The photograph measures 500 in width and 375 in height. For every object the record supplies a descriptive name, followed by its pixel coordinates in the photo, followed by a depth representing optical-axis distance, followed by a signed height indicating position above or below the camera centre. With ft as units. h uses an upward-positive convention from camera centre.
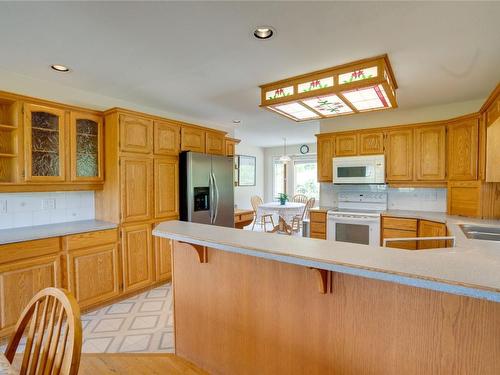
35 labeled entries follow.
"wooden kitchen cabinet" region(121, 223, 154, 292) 10.19 -2.87
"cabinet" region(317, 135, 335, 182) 14.64 +1.32
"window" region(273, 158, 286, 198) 27.20 +0.45
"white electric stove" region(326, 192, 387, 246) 12.30 -1.69
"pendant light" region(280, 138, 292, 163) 21.88 +1.78
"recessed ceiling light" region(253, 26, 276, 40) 6.15 +3.41
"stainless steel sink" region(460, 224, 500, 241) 8.34 -1.60
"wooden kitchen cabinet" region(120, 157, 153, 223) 10.11 -0.24
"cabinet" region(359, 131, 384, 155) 13.23 +1.87
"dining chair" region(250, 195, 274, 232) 20.13 -2.47
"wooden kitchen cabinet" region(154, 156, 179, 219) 11.17 -0.22
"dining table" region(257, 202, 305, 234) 18.29 -1.95
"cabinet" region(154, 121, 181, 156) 11.14 +1.83
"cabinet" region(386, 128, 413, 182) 12.58 +1.23
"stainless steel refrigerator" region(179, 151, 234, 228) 11.66 -0.31
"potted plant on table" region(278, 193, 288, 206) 19.51 -1.24
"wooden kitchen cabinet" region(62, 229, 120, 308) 8.76 -2.81
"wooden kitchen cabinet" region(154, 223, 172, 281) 11.24 -3.20
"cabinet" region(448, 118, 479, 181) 10.34 +1.25
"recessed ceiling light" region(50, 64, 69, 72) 8.18 +3.42
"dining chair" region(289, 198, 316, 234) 18.98 -2.55
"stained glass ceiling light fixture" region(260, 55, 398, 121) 7.51 +2.66
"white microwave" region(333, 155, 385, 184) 13.03 +0.58
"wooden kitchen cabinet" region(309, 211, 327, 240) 13.76 -2.13
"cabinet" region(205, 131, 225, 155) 13.33 +1.94
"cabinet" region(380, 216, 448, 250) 10.61 -2.01
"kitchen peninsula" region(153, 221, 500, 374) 3.22 -1.87
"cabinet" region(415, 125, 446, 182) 11.83 +1.24
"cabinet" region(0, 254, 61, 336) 7.40 -2.84
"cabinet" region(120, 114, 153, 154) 10.04 +1.79
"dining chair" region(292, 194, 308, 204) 24.97 -1.50
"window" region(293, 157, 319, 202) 25.44 +0.43
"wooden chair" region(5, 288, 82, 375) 2.69 -1.70
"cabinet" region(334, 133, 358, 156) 13.89 +1.88
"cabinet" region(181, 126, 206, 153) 12.21 +1.94
